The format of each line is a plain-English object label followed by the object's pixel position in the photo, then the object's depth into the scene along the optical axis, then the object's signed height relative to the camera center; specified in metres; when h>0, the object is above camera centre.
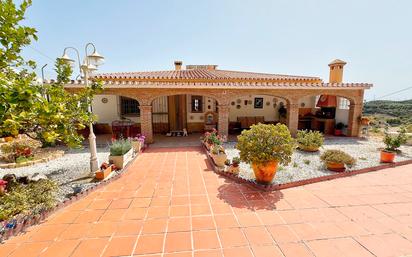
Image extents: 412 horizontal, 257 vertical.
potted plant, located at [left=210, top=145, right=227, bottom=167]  6.34 -1.49
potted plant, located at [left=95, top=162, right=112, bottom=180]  5.37 -1.72
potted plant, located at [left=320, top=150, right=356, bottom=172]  6.27 -1.58
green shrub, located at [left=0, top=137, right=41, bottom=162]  7.09 -1.52
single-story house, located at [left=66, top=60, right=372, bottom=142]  9.99 +0.49
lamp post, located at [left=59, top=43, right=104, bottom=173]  5.32 +1.26
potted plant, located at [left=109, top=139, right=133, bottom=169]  6.18 -1.41
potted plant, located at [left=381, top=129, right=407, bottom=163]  7.14 -1.32
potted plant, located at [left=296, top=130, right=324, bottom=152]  8.55 -1.35
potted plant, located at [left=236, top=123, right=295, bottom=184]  4.73 -0.92
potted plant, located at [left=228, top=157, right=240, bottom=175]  5.74 -1.65
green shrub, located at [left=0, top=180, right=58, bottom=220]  3.42 -1.68
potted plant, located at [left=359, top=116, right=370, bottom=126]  11.62 -0.52
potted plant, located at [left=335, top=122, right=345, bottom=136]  12.56 -1.12
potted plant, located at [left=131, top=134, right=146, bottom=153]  8.23 -1.42
